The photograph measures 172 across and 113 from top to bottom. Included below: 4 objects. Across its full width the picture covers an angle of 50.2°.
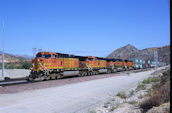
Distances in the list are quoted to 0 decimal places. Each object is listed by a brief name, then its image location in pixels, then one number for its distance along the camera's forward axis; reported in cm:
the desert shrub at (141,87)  1486
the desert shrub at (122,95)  1222
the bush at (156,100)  686
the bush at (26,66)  4565
